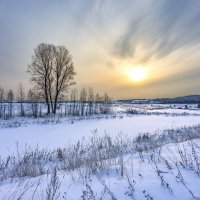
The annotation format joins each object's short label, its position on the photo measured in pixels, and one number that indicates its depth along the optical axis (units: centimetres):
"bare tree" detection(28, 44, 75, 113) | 2802
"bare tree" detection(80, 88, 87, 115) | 3640
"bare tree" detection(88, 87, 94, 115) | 3716
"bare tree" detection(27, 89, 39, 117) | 2807
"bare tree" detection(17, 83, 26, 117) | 3390
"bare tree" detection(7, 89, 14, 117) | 3666
